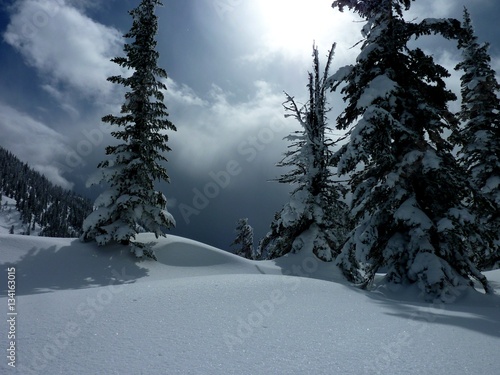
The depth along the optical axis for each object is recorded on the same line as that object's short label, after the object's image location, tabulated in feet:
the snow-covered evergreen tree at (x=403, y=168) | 25.88
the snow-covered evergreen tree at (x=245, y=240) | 125.40
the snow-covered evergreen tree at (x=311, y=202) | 47.55
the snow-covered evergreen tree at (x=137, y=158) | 42.27
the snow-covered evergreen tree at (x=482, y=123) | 54.65
